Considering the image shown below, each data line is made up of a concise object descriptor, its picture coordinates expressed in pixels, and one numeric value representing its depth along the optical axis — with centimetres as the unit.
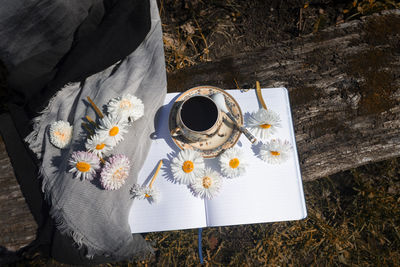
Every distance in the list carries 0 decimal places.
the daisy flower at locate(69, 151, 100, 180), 77
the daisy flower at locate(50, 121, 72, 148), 86
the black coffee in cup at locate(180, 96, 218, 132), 71
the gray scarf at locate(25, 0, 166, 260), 83
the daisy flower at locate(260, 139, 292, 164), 86
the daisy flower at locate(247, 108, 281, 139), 85
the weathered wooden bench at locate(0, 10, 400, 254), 97
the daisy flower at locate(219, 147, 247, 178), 83
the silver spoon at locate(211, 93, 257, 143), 80
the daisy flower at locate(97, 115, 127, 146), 79
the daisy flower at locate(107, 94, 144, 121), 83
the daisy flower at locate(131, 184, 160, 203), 84
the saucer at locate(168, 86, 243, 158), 82
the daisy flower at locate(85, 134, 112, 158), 78
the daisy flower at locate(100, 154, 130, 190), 79
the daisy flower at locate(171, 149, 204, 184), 81
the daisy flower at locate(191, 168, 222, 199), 84
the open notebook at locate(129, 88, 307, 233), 86
